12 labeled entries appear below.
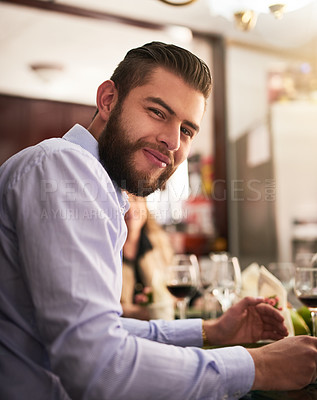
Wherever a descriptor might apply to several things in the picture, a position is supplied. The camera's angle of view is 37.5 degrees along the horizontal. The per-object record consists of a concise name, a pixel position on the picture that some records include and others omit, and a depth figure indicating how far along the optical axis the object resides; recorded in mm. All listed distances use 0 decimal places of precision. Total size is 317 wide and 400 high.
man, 680
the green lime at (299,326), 1123
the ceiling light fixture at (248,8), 1842
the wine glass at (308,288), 1077
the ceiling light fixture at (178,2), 1846
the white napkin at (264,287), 1119
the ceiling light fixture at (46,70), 3582
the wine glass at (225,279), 1502
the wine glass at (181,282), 1541
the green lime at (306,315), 1165
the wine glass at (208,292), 1626
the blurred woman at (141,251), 2607
